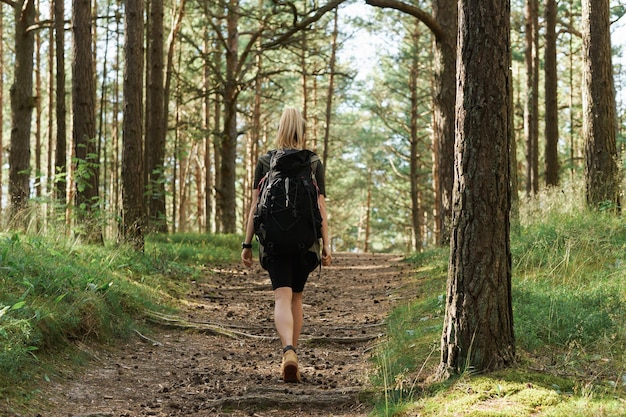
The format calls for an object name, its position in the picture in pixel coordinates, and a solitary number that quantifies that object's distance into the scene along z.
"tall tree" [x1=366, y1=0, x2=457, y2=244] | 12.18
